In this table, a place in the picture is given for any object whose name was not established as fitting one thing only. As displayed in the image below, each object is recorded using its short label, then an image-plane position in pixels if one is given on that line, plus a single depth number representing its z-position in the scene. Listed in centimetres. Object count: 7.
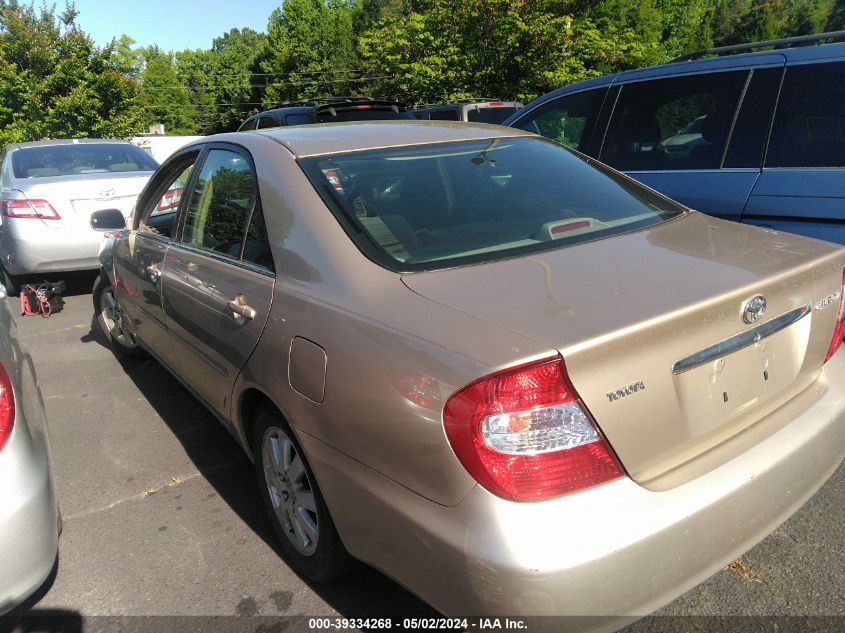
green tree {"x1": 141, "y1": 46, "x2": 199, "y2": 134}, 7938
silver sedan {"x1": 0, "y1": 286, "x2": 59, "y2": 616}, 197
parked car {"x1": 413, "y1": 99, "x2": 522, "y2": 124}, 1171
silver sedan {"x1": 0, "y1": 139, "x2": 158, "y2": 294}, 655
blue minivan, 341
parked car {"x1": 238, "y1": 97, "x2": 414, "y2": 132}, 1061
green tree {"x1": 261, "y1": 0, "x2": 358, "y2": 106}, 5931
